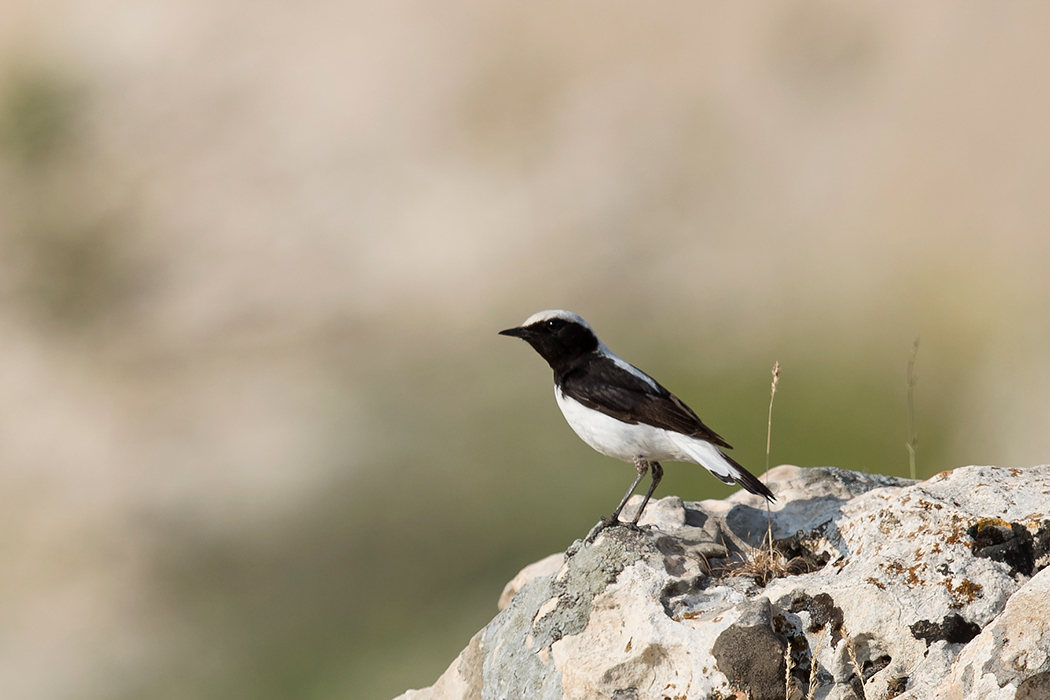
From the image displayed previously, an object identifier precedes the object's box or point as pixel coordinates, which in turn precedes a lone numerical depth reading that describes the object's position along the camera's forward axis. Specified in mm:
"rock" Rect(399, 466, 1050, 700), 9094
